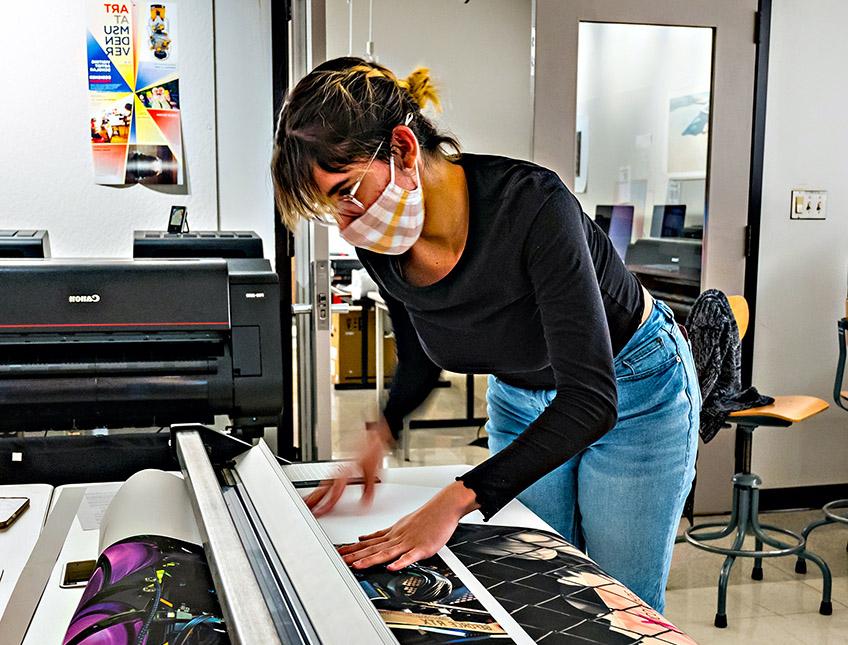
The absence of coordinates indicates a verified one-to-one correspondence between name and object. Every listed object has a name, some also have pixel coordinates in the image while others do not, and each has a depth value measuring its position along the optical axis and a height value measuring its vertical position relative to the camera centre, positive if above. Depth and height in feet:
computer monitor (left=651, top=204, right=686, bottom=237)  11.22 -0.01
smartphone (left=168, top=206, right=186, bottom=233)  7.55 -0.04
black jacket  9.34 -1.50
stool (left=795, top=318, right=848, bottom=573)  9.82 -3.33
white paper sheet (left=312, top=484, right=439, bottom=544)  3.73 -1.34
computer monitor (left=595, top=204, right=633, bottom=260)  11.16 -0.04
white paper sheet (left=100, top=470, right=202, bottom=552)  3.28 -1.18
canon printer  5.23 -0.82
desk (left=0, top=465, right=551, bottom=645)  3.05 -1.38
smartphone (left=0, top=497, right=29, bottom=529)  3.90 -1.35
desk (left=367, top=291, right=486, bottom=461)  15.51 -3.59
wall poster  8.29 +1.17
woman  3.43 -0.47
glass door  10.54 +1.08
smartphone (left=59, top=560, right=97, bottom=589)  3.26 -1.36
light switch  11.51 +0.22
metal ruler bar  2.34 -1.10
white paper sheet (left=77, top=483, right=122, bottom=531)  3.91 -1.37
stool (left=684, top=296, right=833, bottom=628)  8.79 -3.11
